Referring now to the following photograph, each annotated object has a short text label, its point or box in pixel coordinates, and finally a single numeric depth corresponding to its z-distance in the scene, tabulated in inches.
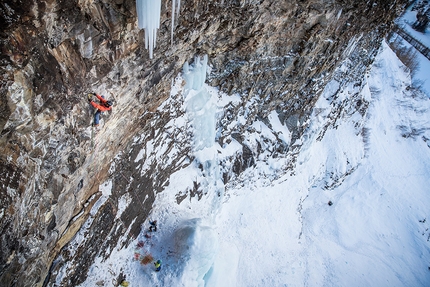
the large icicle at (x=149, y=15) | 244.4
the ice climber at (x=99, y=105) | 259.9
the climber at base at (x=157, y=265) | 443.5
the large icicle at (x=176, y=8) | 281.9
